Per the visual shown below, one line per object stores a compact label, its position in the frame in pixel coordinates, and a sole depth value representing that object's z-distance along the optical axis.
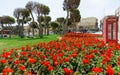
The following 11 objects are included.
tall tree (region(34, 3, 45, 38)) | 15.47
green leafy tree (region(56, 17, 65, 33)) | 24.70
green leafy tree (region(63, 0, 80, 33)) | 14.55
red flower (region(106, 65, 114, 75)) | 1.76
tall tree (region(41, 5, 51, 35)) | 17.20
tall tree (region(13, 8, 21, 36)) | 18.22
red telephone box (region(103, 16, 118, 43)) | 6.31
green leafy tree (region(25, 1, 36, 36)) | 15.36
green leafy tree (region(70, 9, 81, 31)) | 18.63
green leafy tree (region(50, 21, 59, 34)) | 26.44
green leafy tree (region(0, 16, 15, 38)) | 22.46
